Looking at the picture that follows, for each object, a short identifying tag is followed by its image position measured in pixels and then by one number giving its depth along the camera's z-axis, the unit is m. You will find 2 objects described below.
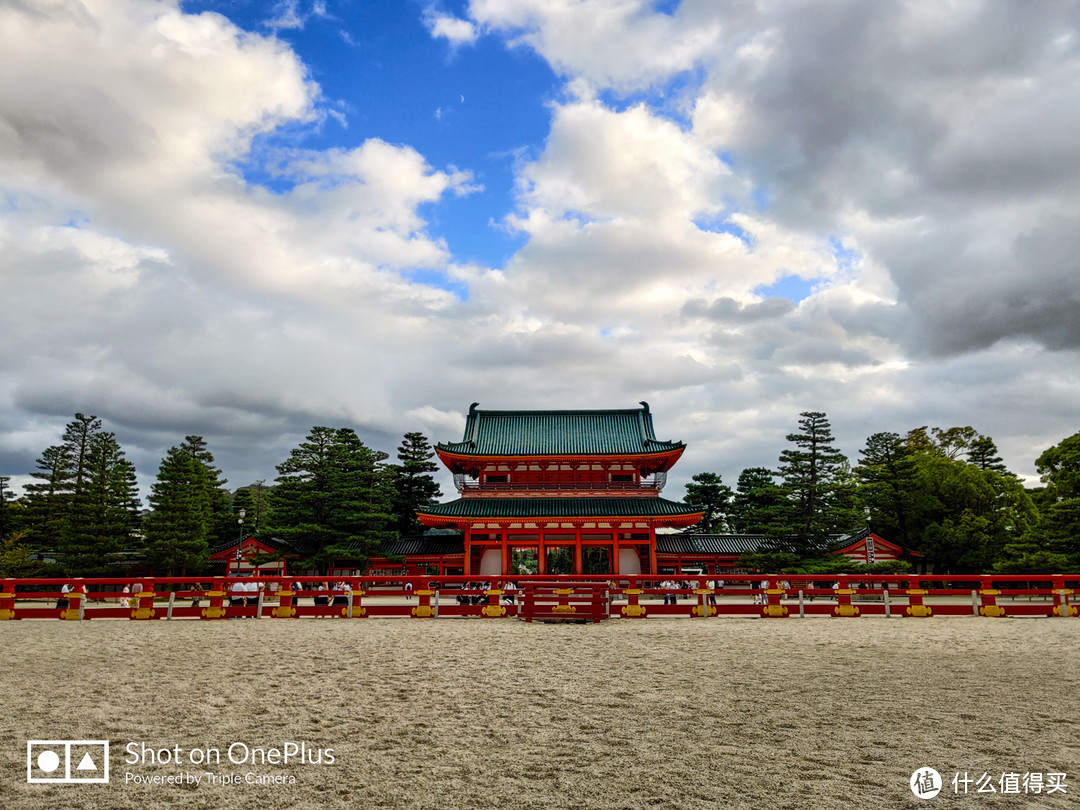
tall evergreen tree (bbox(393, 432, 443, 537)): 44.34
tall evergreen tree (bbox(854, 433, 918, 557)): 37.97
